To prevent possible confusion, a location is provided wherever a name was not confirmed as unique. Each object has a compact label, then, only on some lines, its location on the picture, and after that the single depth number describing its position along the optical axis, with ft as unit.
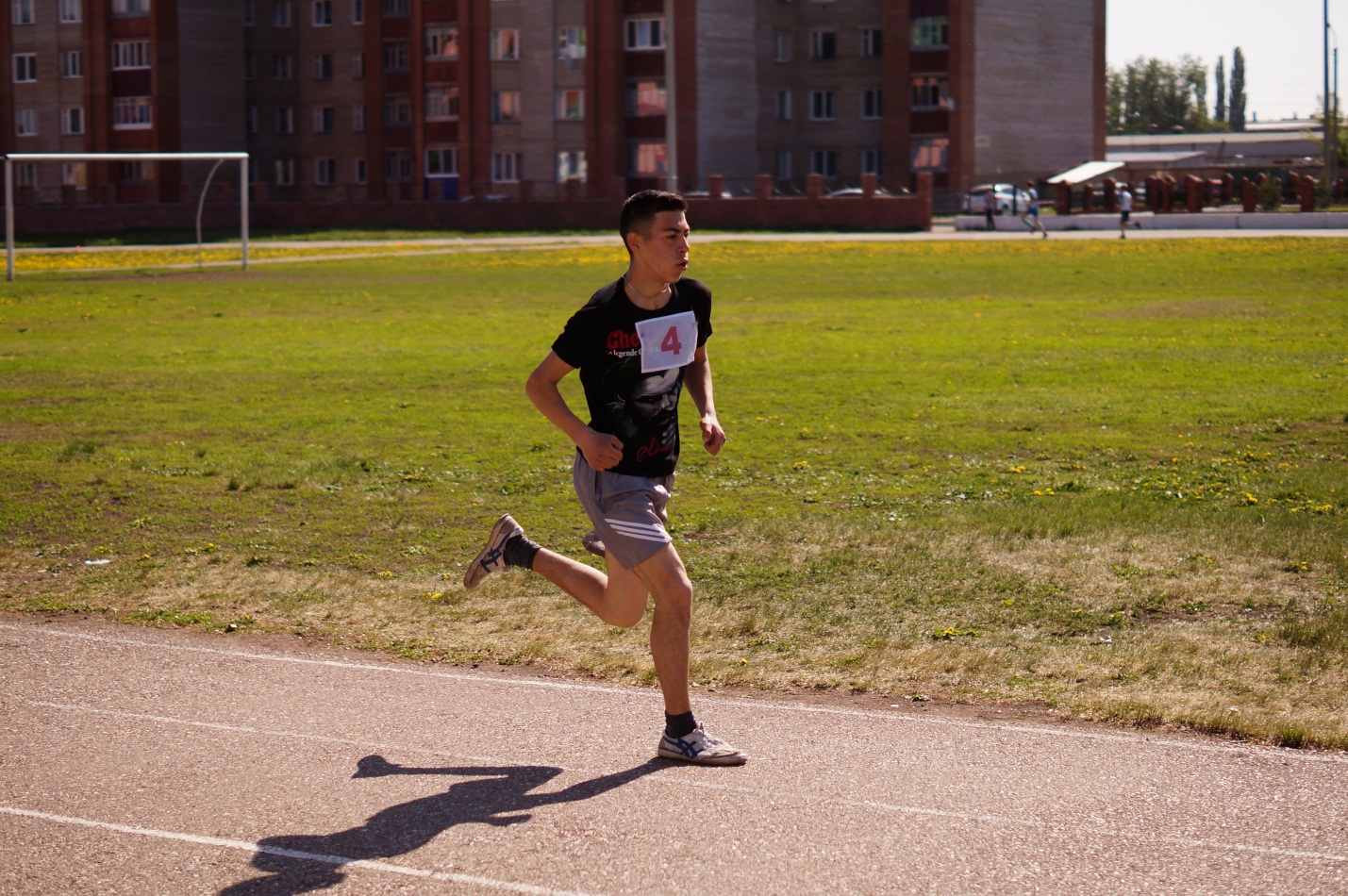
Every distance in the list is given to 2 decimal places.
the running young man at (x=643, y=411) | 18.48
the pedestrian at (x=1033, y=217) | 179.71
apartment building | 250.78
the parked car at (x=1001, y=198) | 212.43
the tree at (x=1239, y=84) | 582.76
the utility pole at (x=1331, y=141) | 219.82
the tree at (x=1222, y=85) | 584.40
